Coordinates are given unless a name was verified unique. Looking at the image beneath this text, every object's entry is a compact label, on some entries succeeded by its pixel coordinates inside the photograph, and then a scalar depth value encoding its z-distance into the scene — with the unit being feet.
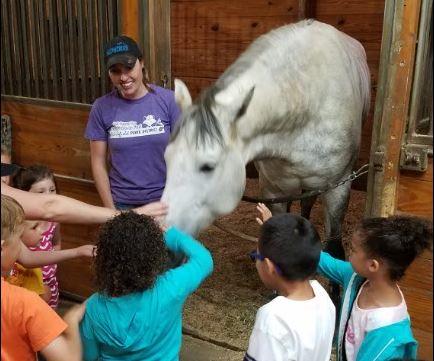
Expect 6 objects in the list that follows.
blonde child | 3.81
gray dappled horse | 6.14
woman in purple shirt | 7.56
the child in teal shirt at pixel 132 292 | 4.31
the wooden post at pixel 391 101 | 6.38
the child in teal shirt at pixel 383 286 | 4.65
